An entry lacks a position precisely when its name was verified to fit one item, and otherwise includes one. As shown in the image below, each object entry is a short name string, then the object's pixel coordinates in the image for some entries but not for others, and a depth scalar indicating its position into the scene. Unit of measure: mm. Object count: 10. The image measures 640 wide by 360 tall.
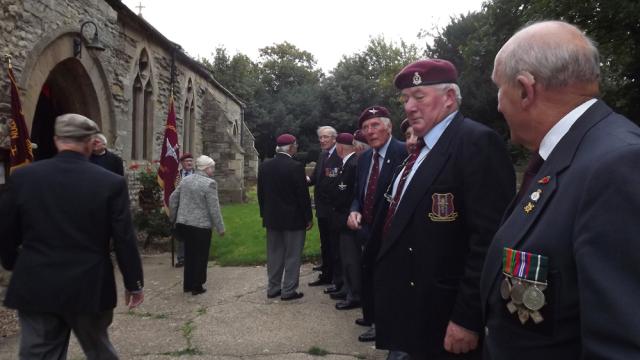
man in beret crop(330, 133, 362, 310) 5961
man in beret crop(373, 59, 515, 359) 2365
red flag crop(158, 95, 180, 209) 9281
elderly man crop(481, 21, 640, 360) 1121
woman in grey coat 6742
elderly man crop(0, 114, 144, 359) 3096
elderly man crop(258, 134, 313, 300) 6590
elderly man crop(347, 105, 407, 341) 4574
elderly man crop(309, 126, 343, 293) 6773
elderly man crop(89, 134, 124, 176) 6784
